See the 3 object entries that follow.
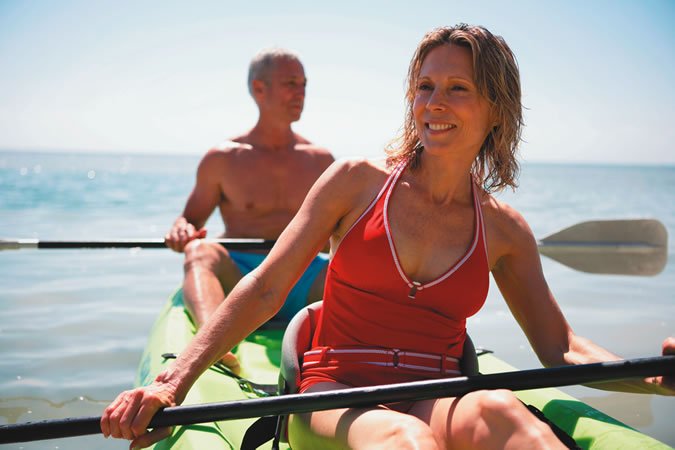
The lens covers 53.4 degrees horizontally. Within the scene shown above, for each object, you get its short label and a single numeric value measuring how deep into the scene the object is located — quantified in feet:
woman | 6.06
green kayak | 6.58
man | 13.76
